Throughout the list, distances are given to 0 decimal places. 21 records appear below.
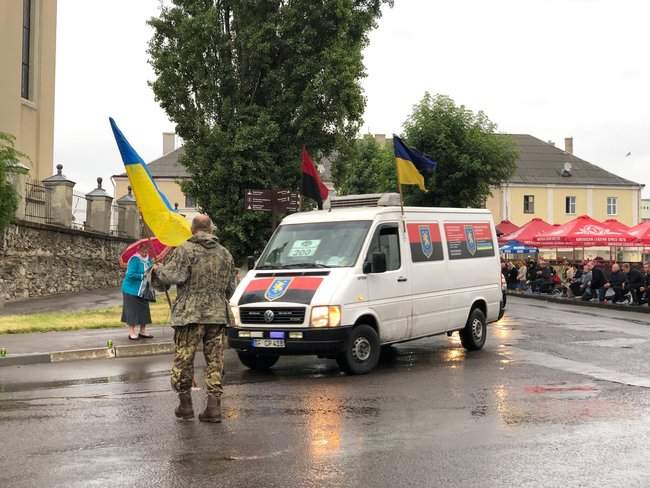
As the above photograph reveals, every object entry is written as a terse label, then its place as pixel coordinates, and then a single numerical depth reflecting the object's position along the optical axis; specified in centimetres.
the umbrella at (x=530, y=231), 3396
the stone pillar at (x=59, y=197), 2627
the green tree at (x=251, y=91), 2459
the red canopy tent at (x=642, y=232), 2998
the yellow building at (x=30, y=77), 2969
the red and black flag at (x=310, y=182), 1856
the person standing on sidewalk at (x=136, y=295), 1440
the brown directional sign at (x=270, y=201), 1798
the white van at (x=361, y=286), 1071
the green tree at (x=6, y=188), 1927
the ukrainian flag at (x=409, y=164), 1498
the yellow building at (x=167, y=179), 7250
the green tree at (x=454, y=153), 5247
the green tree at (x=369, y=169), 6206
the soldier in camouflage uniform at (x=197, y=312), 765
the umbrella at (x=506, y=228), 4400
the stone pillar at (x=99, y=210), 3011
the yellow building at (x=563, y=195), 7288
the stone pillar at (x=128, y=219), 3384
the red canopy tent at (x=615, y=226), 3094
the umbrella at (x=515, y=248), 3790
